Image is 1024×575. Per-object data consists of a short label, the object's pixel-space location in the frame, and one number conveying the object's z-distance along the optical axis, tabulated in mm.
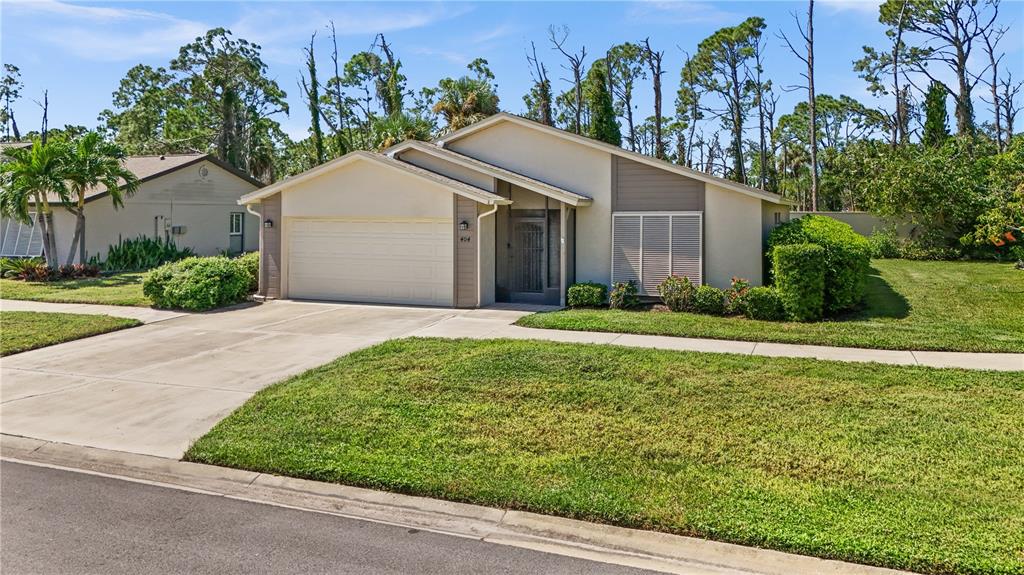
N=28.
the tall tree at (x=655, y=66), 40778
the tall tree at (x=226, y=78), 44619
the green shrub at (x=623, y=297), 14625
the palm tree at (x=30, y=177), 19047
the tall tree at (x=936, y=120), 27797
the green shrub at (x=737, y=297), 12914
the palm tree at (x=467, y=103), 27091
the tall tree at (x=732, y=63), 40094
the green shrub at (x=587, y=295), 14719
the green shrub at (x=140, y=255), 22375
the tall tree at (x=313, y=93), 34031
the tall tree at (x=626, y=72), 43562
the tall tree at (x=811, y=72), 30906
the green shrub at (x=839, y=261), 12328
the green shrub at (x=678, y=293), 13727
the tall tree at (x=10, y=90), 55719
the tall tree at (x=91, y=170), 19750
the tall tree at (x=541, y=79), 36891
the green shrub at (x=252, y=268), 16873
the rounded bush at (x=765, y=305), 12461
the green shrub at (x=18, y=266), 19844
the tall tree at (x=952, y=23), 34156
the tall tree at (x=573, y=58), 37844
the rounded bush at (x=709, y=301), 13336
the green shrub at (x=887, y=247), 22797
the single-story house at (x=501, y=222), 14711
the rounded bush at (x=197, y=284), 14703
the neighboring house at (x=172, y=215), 22688
